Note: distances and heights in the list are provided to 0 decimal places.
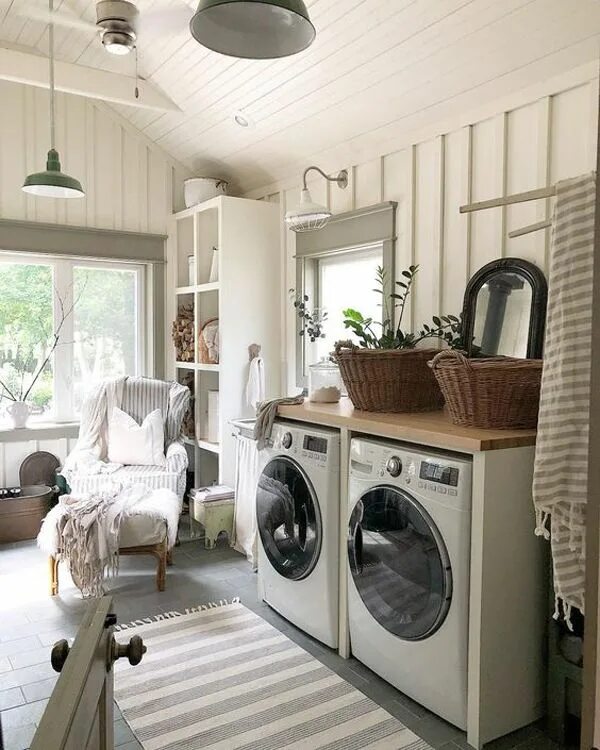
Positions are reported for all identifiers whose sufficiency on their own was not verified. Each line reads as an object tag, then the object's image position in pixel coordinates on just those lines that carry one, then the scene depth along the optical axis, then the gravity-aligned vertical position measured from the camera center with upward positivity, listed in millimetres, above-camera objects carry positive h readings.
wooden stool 3881 -1026
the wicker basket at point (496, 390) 2127 -136
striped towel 1633 -110
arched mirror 2613 +167
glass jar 3111 -171
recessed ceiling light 3770 +1351
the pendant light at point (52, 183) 2805 +726
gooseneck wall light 3102 +652
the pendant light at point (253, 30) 1631 +833
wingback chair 3180 -759
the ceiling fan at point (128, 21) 2801 +1473
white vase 4316 -437
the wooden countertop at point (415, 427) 2029 -278
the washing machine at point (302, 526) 2641 -774
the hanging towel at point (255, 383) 4230 -229
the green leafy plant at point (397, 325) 2939 +118
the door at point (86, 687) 687 -430
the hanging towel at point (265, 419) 2990 -330
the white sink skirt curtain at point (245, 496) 3695 -864
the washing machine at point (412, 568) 2070 -760
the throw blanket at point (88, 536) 3035 -898
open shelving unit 4215 +309
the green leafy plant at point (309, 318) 3986 +189
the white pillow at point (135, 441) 4082 -598
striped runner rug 2102 -1267
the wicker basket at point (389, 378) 2604 -120
